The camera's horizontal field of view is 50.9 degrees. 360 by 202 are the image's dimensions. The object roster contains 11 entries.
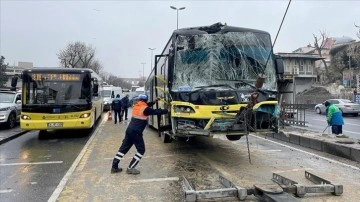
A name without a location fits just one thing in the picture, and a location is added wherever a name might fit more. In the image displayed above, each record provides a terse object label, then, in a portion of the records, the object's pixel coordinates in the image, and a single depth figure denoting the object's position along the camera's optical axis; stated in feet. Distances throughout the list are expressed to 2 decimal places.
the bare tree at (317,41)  228.28
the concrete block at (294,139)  43.64
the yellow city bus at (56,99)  46.14
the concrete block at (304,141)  41.39
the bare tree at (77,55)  216.13
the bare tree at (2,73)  177.98
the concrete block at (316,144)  38.74
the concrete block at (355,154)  32.58
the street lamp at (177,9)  127.15
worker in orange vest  27.40
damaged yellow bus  28.48
